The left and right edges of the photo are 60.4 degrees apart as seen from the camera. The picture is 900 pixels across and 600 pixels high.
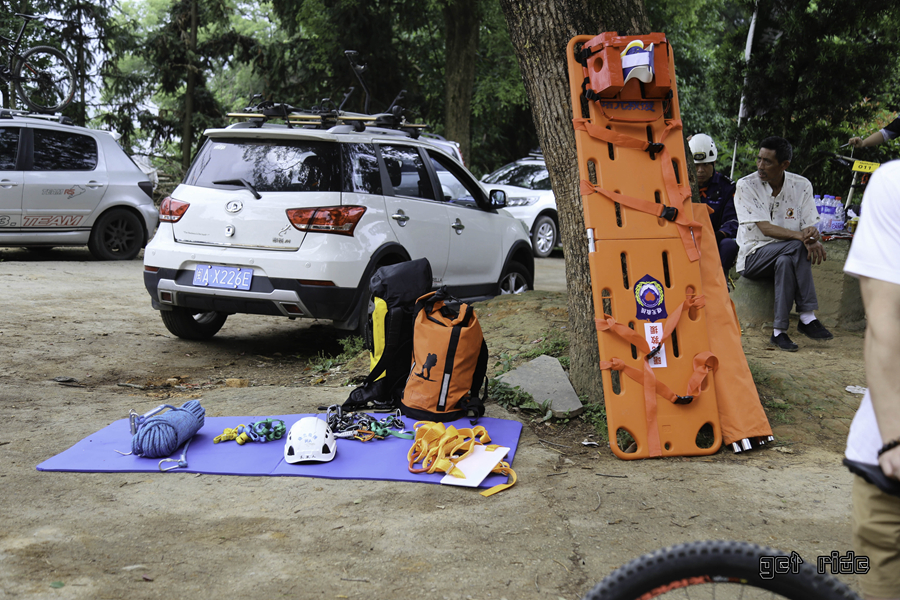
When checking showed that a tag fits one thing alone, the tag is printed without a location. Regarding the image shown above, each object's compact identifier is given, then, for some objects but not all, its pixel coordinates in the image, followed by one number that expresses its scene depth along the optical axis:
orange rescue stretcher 4.23
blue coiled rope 4.00
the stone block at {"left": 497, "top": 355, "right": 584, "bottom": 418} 4.71
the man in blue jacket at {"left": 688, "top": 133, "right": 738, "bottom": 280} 6.83
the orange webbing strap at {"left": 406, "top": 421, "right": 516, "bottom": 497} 3.88
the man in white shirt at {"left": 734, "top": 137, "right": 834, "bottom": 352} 6.29
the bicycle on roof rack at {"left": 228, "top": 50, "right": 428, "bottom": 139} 6.62
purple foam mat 3.87
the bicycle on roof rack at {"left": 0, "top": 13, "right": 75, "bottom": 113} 13.63
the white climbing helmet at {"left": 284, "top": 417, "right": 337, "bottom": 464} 3.99
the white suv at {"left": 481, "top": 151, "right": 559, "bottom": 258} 15.18
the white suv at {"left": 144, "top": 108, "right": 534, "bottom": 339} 5.74
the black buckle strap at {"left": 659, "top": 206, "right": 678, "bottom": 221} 4.33
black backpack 5.02
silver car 10.62
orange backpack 4.66
